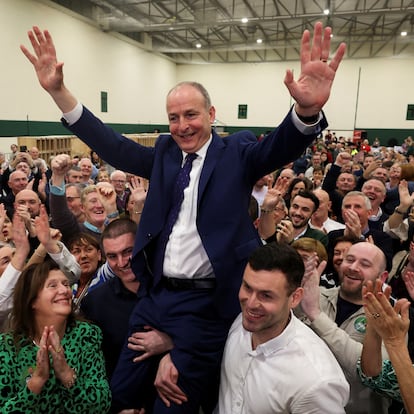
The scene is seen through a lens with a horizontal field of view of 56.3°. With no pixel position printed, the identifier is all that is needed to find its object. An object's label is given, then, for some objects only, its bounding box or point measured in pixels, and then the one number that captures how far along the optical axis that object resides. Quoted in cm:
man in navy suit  148
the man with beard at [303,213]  336
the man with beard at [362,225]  291
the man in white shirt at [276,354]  139
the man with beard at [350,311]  173
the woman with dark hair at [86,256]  254
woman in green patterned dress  148
